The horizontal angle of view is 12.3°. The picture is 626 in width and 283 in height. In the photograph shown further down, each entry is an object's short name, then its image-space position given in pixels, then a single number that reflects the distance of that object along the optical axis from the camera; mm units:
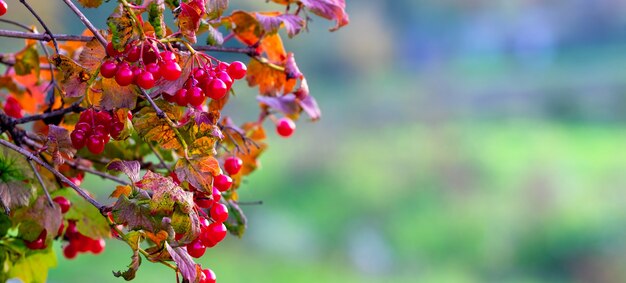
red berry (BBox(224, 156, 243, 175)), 1453
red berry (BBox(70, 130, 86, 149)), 1364
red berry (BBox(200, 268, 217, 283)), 1360
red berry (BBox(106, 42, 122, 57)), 1345
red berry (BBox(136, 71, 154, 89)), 1334
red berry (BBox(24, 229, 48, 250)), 1452
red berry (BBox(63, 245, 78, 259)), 1526
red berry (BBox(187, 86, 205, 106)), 1353
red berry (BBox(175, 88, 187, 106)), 1356
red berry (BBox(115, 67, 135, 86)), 1333
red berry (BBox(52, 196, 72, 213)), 1457
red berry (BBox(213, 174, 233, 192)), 1381
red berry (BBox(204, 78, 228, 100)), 1349
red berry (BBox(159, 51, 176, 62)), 1343
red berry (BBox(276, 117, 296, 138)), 1554
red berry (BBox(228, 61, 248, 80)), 1376
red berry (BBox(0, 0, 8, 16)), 1406
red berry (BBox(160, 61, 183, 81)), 1336
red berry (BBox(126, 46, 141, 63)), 1343
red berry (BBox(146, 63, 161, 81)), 1339
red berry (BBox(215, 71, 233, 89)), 1360
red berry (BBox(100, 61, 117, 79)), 1339
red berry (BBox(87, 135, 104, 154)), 1364
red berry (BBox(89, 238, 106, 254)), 1525
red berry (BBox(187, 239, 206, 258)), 1353
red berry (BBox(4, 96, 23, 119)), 1516
